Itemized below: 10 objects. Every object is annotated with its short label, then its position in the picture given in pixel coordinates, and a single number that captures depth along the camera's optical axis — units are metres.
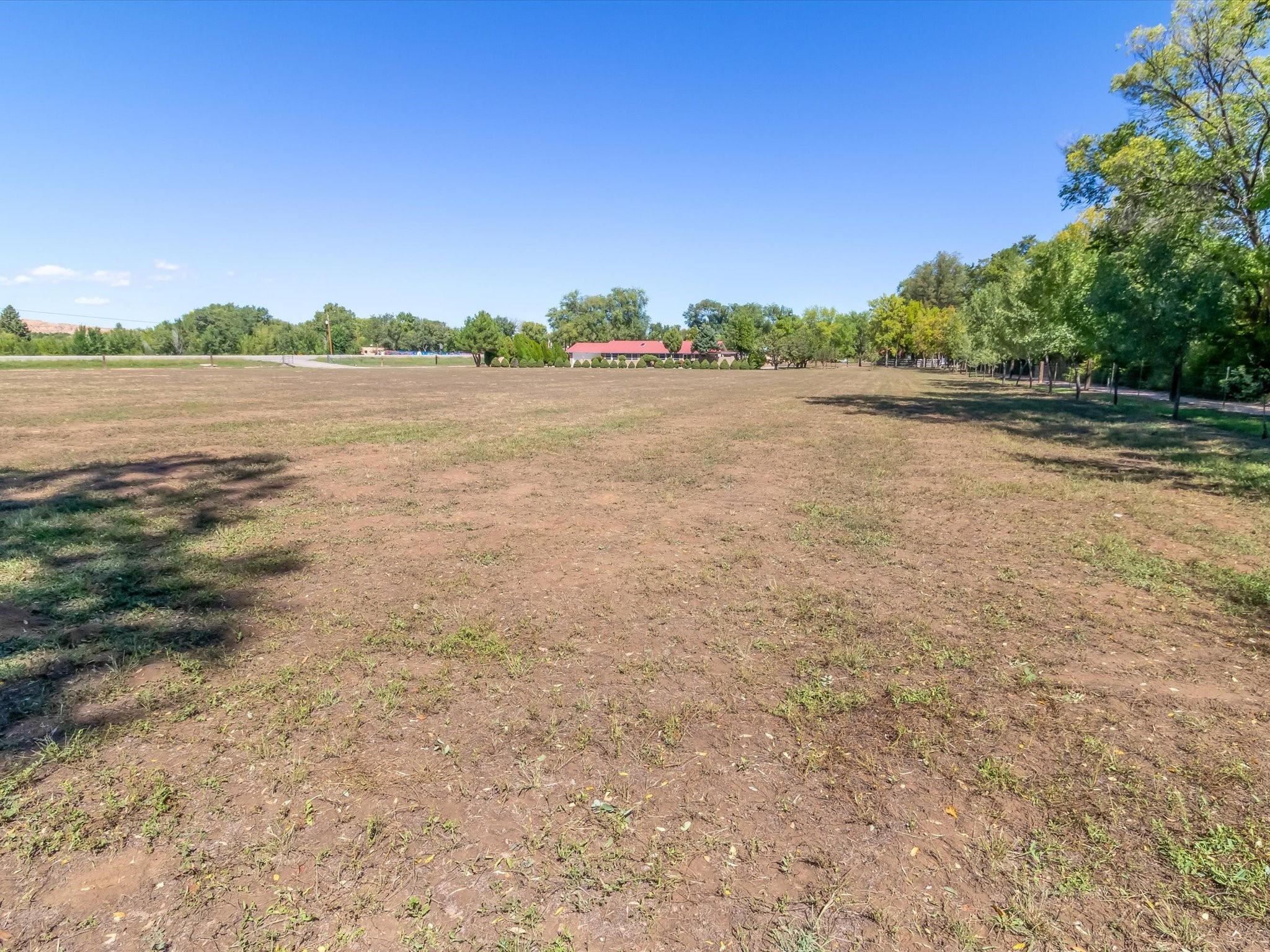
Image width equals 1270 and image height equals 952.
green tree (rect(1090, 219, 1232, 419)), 18.48
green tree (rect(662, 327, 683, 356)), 132.25
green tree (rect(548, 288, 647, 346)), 152.50
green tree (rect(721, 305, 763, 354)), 118.50
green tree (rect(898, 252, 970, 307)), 110.19
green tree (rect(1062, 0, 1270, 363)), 19.17
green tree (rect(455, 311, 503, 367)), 98.19
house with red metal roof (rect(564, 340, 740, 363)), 134.50
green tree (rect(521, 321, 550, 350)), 151.76
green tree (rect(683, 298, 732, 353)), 150.75
